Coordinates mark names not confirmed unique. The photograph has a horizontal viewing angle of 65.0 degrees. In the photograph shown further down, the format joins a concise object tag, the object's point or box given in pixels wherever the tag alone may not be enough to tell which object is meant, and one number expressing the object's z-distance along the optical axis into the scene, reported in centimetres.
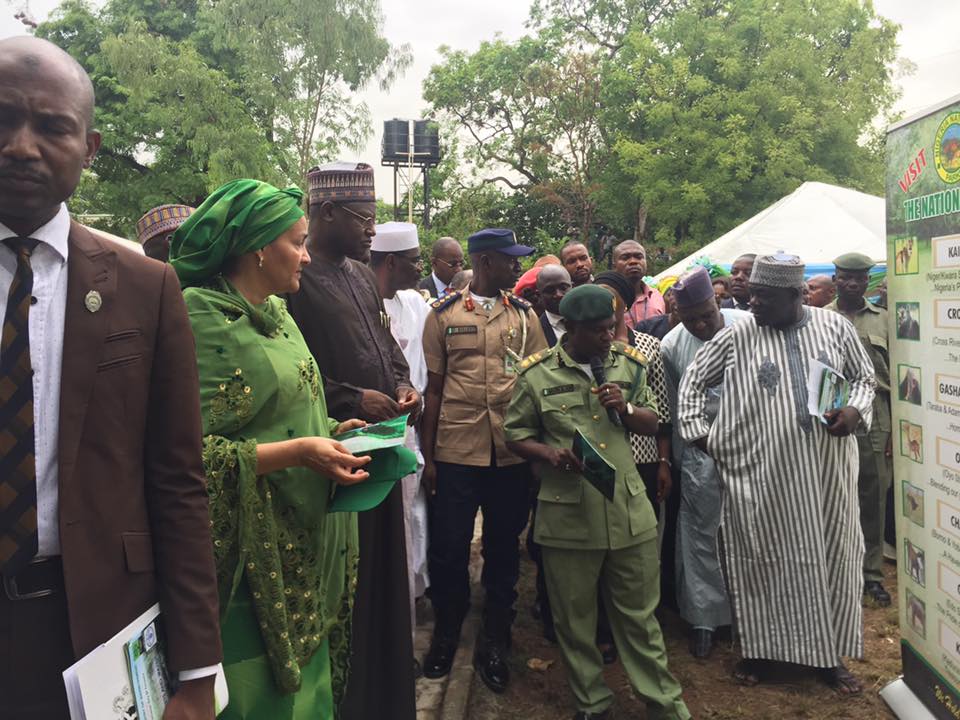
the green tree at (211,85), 2070
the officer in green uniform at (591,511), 355
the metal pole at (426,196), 2736
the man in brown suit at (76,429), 135
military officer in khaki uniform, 420
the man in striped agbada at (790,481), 392
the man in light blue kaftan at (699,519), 457
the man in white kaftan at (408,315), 445
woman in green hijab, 214
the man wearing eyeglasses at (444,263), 743
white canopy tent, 1133
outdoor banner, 321
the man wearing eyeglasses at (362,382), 308
